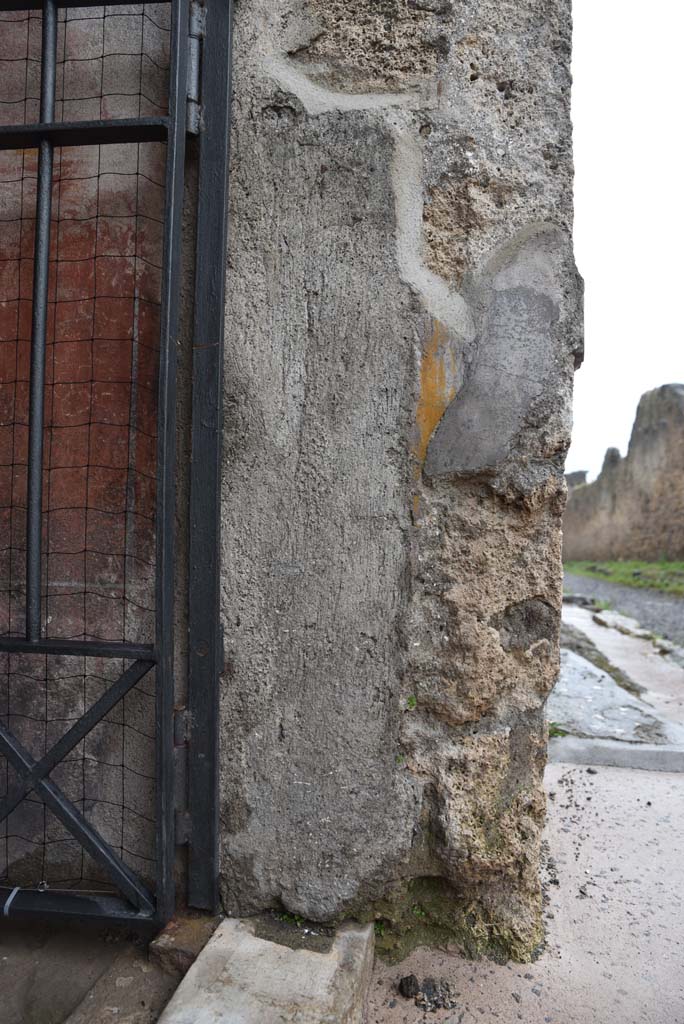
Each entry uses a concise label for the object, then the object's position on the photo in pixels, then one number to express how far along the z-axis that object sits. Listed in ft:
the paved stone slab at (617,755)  8.12
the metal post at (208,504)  4.61
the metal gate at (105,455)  4.58
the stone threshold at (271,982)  3.69
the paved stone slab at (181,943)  4.37
